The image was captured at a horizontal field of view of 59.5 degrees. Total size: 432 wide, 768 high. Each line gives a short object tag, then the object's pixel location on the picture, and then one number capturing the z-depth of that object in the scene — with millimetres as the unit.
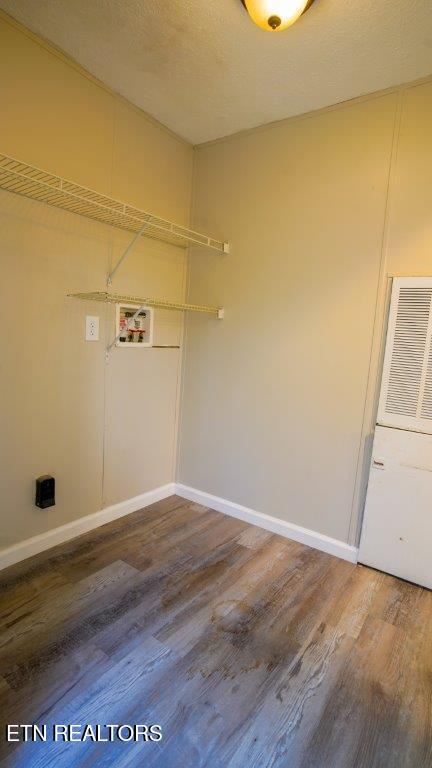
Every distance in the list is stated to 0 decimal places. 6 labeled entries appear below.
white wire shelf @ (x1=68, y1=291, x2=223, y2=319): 1923
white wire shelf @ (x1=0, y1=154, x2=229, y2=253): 1656
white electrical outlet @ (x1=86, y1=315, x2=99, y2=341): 2137
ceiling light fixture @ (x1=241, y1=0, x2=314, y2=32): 1376
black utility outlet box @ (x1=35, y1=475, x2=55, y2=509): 1995
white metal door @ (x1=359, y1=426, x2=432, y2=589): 1915
